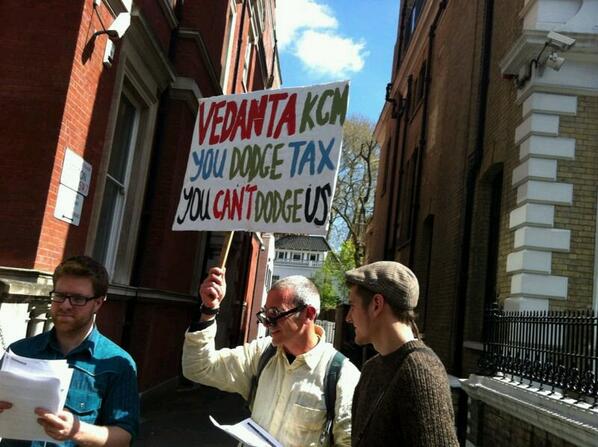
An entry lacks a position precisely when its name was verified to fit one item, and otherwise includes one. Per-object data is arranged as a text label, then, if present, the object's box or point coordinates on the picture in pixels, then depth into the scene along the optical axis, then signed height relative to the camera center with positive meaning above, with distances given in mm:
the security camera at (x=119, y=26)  6840 +2971
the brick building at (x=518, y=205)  6625 +2006
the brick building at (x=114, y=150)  5883 +1582
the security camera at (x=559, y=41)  8023 +3920
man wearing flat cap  1997 -177
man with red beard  2639 -327
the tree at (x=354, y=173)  38250 +9130
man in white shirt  2721 -291
